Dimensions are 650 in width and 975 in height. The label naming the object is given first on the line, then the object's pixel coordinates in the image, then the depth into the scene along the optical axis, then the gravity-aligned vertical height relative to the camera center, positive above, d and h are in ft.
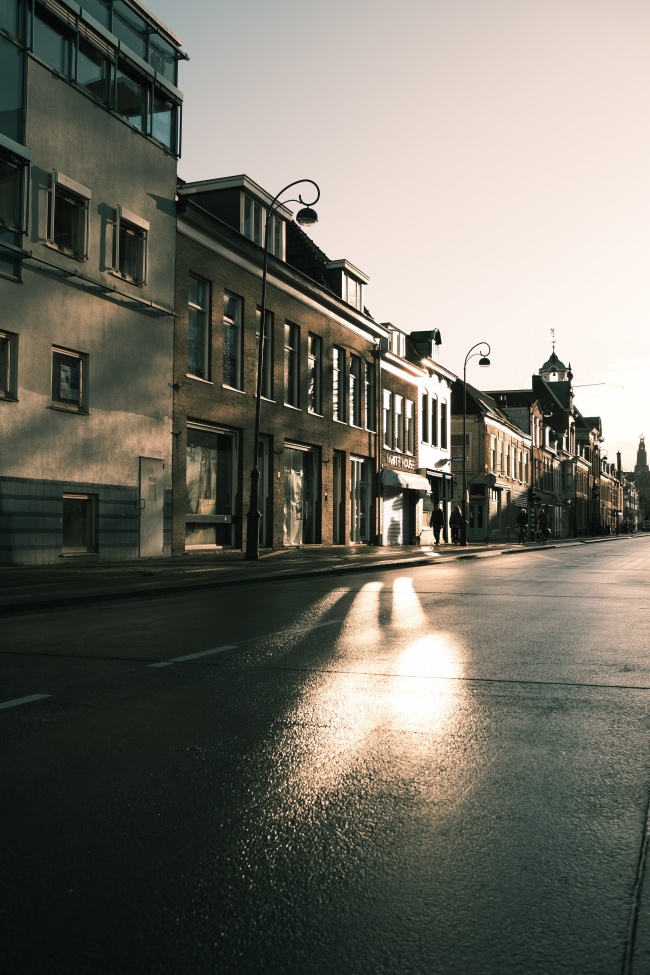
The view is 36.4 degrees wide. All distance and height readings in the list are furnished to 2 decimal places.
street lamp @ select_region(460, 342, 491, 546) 145.07 +25.68
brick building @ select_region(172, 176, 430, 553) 86.48 +15.47
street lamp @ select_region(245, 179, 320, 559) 78.02 +4.12
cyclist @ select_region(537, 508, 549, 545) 181.27 +1.86
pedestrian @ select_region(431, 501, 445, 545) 151.53 +2.55
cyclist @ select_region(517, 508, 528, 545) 170.19 +2.23
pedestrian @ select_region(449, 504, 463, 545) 147.84 +2.65
